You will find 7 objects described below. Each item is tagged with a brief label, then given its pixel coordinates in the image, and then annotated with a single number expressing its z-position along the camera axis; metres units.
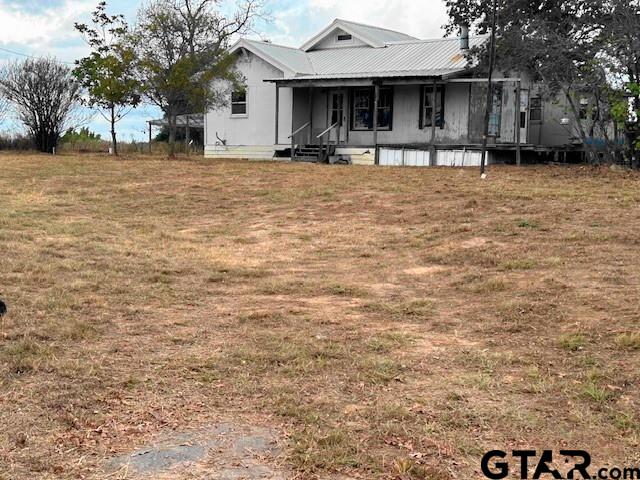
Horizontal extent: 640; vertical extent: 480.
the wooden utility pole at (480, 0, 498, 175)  16.06
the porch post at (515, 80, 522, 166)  21.49
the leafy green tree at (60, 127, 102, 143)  35.23
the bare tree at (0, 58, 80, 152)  32.28
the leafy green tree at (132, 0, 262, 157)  24.03
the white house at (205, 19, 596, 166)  22.67
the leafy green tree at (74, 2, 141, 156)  24.58
